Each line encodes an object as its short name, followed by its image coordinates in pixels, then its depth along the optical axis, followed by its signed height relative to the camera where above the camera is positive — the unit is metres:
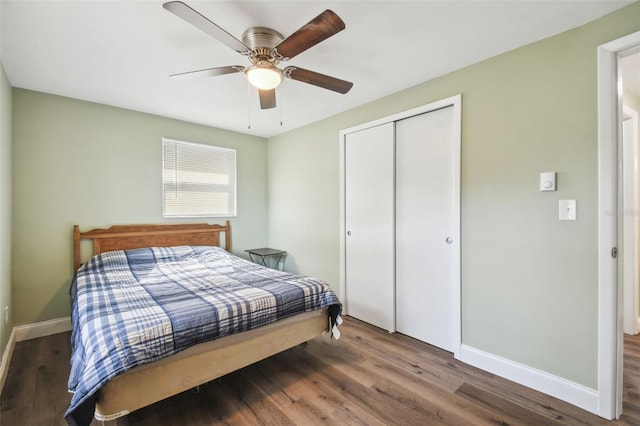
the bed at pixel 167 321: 1.44 -0.66
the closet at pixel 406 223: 2.48 -0.10
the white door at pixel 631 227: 2.81 -0.15
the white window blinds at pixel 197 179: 3.59 +0.44
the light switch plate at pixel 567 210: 1.83 +0.01
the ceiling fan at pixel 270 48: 1.39 +0.92
